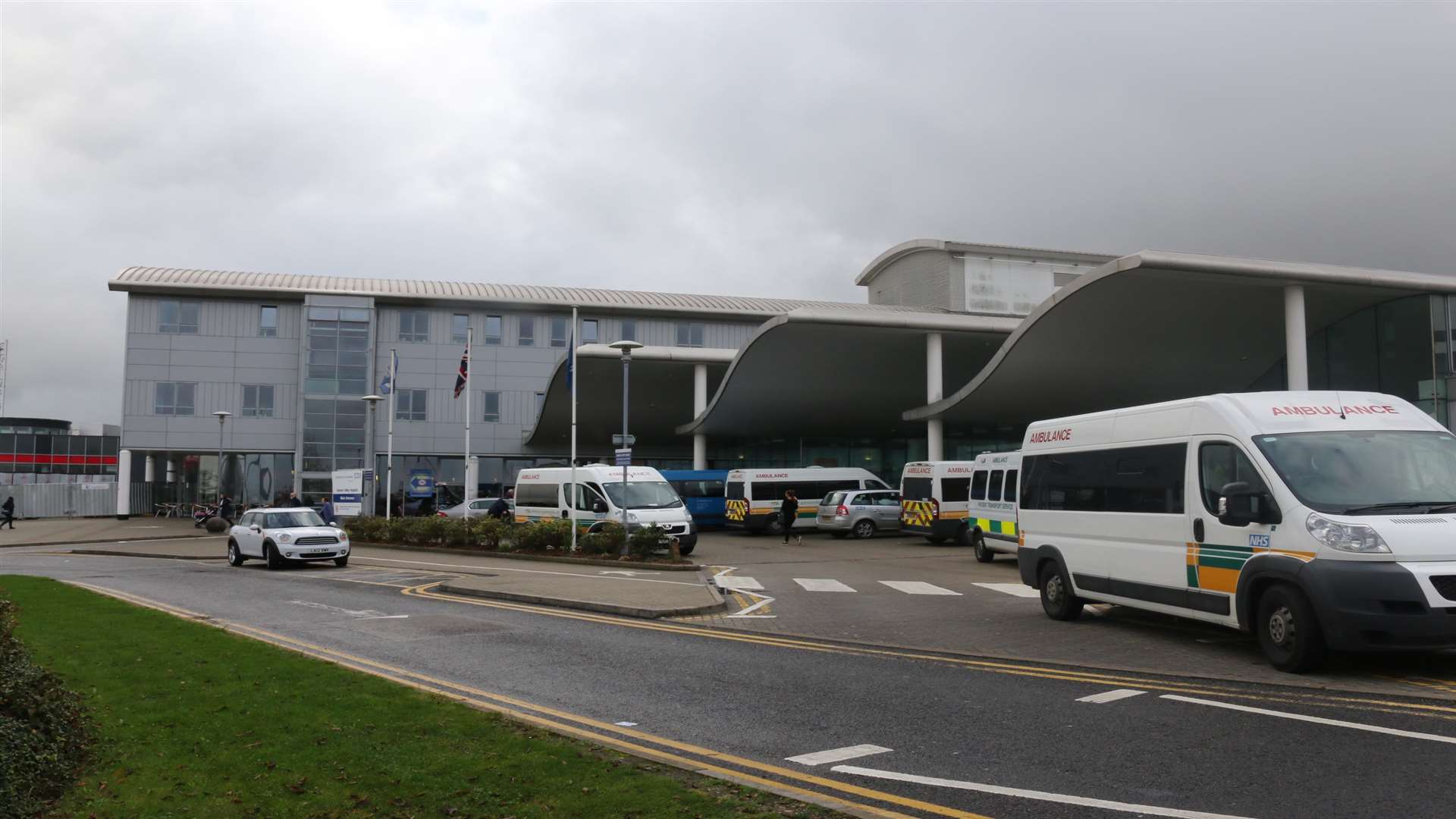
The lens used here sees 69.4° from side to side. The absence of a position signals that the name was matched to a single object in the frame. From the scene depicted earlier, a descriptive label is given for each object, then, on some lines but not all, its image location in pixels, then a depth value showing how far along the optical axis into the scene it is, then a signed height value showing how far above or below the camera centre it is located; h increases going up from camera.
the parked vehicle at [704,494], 40.19 -0.52
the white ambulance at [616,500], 26.55 -0.54
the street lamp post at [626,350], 24.78 +3.17
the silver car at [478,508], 42.03 -1.16
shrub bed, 24.30 -1.54
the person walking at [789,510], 32.00 -0.88
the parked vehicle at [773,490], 37.16 -0.32
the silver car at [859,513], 34.56 -1.05
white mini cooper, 23.88 -1.39
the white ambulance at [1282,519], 8.34 -0.31
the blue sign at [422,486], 52.22 -0.35
